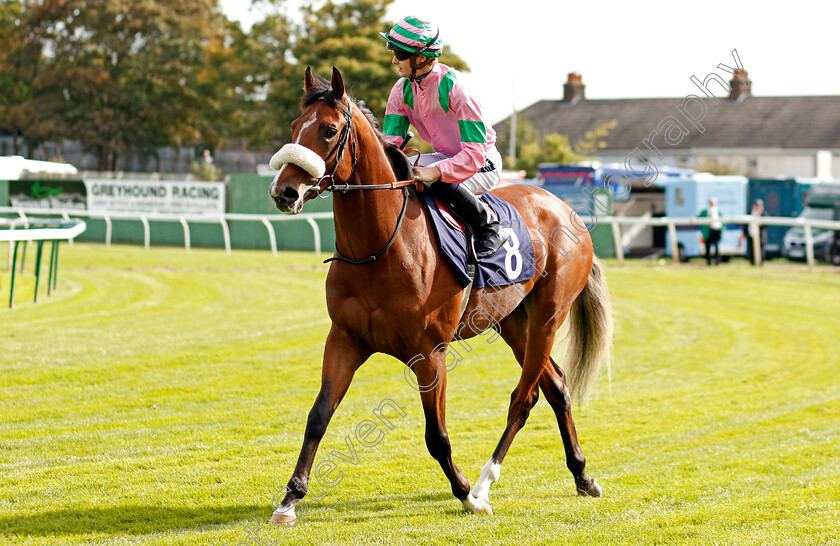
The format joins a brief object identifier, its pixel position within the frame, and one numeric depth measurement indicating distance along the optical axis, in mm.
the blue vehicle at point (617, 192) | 20422
